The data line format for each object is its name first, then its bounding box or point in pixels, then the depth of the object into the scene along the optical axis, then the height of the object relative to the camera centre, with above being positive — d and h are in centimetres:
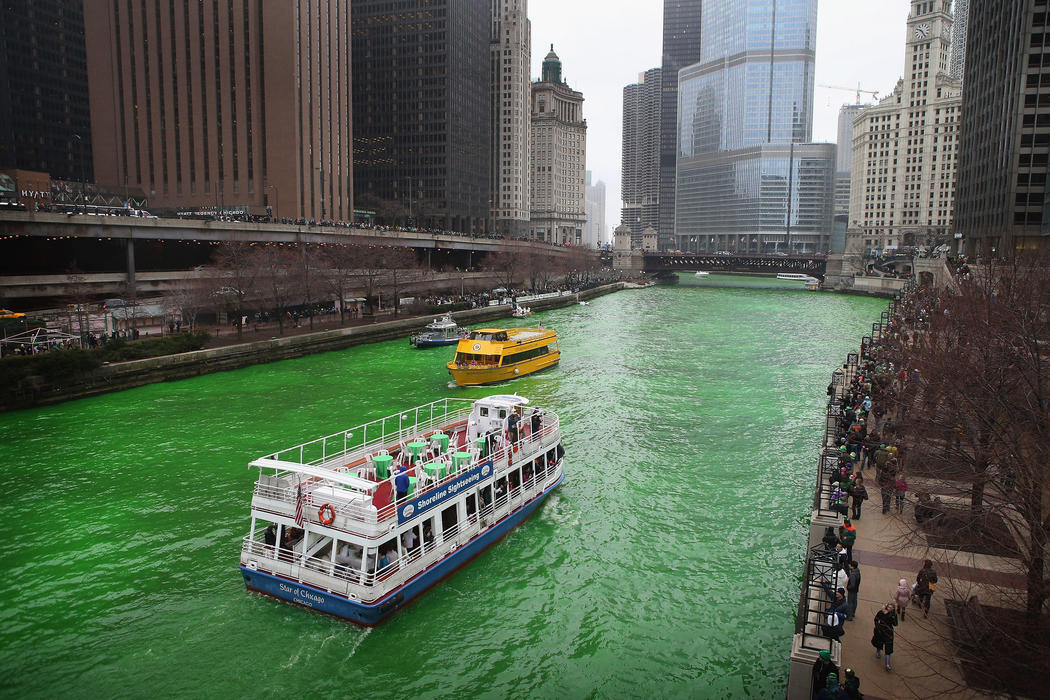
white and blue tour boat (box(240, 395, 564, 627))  1859 -748
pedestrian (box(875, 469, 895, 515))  2130 -679
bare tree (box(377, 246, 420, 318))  8194 -93
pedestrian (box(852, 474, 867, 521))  2097 -685
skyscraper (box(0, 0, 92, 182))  13838 +3432
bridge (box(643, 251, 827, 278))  17100 +14
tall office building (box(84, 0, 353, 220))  11862 +2728
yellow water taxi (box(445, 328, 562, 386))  4906 -685
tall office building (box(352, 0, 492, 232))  18388 +4179
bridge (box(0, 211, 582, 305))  6006 +128
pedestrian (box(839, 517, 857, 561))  1790 -702
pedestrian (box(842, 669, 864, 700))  1252 -743
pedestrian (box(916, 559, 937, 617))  1562 -710
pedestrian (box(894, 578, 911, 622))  1567 -735
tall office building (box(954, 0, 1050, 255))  7625 +1516
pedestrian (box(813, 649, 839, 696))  1328 -760
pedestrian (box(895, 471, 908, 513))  2125 -676
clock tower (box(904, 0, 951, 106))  19625 +6132
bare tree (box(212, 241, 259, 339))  6138 -194
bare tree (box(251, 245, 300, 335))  6550 -170
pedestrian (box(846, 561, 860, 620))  1571 -735
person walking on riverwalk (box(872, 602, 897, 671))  1391 -721
